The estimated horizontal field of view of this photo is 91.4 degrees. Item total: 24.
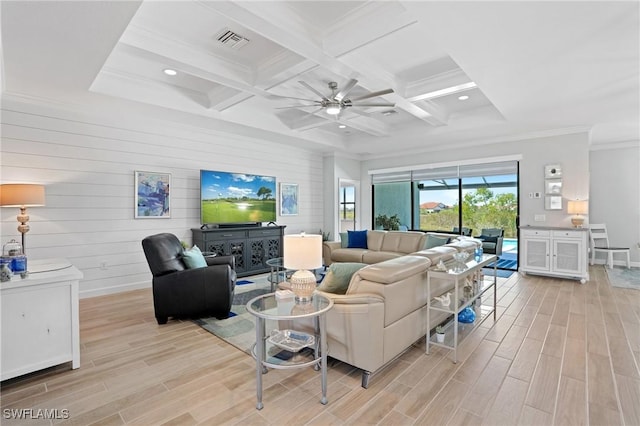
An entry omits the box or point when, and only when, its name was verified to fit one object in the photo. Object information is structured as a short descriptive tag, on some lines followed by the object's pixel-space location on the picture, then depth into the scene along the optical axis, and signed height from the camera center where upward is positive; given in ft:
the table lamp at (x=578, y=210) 17.93 +0.00
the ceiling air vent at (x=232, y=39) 10.37 +5.87
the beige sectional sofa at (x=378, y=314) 7.52 -2.67
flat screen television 18.02 +0.80
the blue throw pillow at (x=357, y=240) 21.02 -2.00
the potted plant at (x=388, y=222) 27.48 -1.04
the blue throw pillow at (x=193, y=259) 12.00 -1.90
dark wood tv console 17.51 -1.97
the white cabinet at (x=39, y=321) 7.48 -2.77
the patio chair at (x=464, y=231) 23.41 -1.57
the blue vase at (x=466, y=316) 11.07 -3.78
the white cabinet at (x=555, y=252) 17.56 -2.45
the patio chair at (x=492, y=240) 21.88 -2.10
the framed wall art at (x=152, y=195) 16.02 +0.84
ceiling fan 11.94 +4.49
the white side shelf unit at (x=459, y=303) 8.96 -2.92
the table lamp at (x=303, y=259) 7.72 -1.22
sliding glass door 22.03 +0.95
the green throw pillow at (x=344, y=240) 21.16 -2.02
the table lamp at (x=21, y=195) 11.09 +0.57
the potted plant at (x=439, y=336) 9.58 -3.86
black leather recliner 11.30 -2.77
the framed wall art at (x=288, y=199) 22.80 +0.86
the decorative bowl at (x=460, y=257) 10.41 -1.56
